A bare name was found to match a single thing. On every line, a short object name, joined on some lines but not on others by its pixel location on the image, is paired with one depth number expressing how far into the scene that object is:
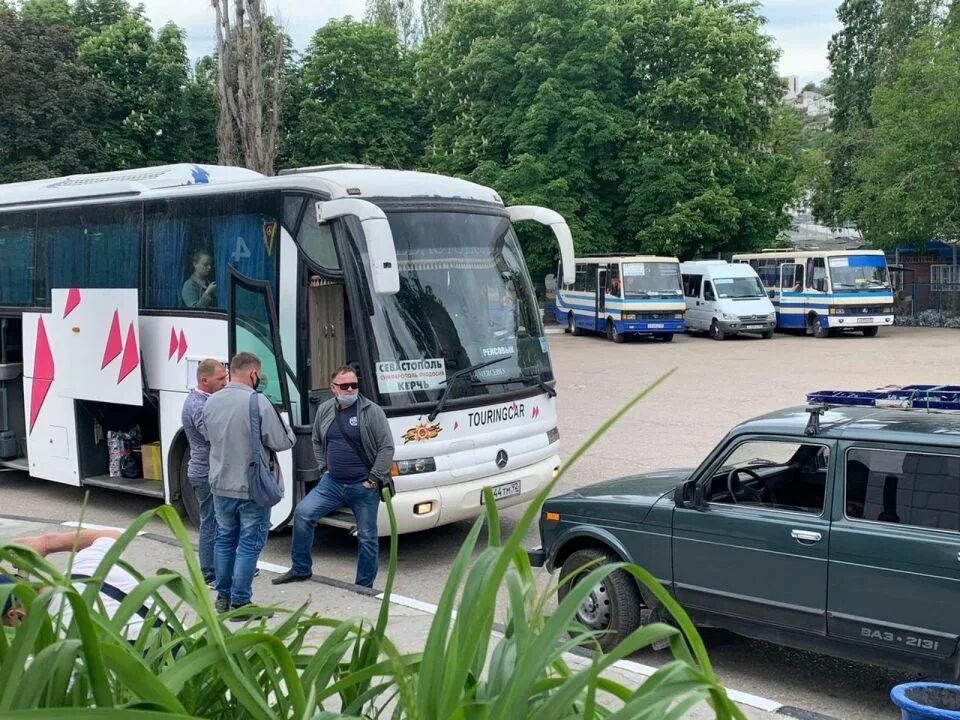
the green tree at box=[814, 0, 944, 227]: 46.34
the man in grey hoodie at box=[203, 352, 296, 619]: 7.52
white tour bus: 8.89
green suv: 5.58
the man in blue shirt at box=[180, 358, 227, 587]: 8.27
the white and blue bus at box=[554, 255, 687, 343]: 32.81
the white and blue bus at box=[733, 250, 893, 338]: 33.00
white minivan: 33.41
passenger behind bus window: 10.07
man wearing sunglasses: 8.05
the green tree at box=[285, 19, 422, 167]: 40.84
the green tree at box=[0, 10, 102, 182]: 34.16
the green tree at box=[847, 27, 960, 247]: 34.03
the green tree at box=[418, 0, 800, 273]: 38.00
